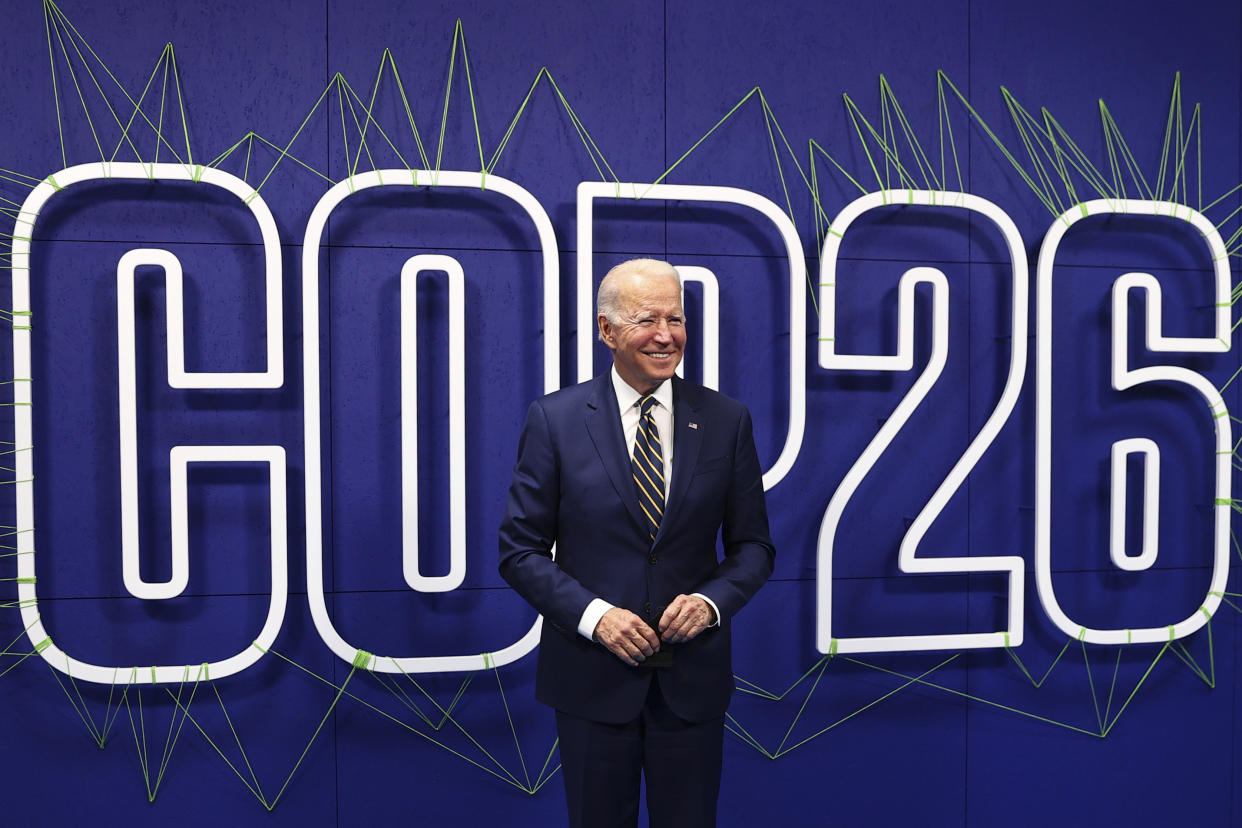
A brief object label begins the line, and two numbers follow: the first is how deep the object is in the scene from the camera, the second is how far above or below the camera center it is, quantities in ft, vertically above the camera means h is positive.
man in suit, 6.05 -1.12
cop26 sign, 7.99 +0.19
